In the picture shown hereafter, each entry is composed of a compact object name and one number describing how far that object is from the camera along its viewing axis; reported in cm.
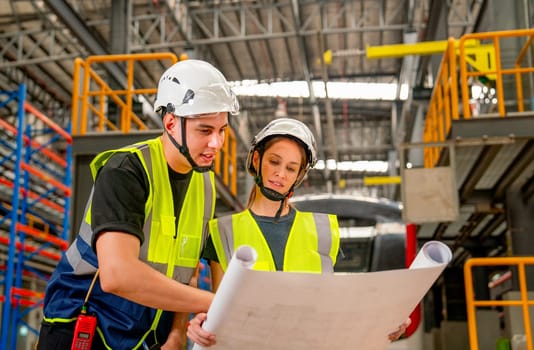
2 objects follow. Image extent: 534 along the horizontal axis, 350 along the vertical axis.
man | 191
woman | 245
